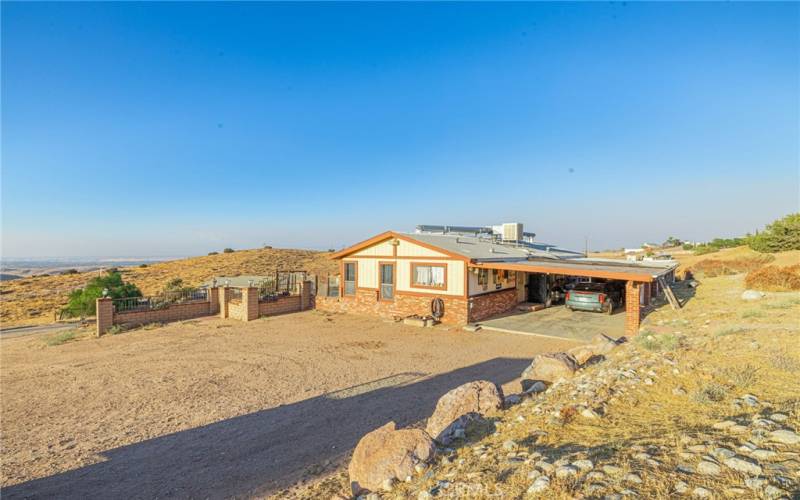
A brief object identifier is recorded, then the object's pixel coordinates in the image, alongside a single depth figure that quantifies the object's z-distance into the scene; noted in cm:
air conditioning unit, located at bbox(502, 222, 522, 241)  2517
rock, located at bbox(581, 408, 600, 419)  449
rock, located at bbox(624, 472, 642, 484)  285
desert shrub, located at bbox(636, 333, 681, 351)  753
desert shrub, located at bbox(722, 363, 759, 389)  500
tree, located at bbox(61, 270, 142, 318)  1766
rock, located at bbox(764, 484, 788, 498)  250
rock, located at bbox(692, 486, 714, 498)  260
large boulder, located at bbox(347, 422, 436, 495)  405
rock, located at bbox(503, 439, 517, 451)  399
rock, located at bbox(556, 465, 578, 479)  308
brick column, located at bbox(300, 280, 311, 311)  1952
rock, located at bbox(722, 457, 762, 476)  283
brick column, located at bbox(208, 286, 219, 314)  1836
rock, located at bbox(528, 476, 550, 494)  296
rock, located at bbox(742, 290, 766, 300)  1352
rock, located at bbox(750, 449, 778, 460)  303
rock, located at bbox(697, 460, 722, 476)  287
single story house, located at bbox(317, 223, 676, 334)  1496
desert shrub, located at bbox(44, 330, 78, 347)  1360
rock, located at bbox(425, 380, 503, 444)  523
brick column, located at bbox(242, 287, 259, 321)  1677
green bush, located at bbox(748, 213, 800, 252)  3008
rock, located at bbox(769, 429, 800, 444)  323
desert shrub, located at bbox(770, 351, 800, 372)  542
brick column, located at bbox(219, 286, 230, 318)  1762
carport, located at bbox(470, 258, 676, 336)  1262
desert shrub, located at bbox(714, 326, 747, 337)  828
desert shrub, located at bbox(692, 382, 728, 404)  458
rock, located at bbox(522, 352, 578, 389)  724
